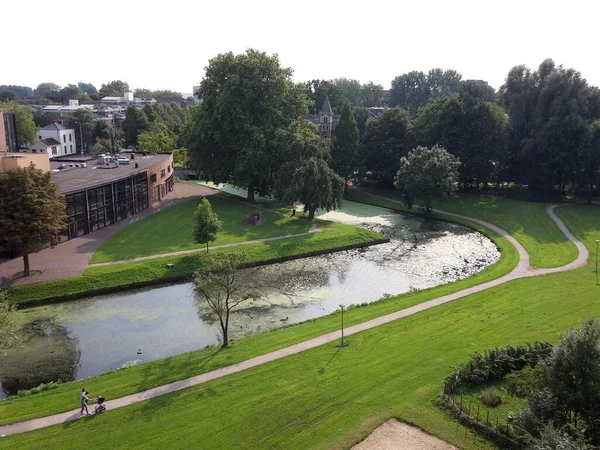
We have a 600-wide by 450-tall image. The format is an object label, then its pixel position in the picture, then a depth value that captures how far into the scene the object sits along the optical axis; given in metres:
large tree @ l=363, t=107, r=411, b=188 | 70.88
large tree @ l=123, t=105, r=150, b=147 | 102.44
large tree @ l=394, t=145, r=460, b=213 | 57.81
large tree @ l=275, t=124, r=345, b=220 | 52.25
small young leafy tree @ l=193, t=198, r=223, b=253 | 40.97
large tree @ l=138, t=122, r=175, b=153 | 86.31
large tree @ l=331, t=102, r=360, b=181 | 71.44
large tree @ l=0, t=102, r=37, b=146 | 88.88
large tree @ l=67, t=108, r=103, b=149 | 108.56
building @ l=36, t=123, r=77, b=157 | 103.00
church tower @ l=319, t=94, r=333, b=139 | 97.79
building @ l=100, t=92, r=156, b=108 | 165.75
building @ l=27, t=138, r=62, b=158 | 93.68
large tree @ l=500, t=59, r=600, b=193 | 62.62
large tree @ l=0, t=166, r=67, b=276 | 33.03
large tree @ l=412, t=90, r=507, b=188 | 66.50
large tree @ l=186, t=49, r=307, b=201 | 58.06
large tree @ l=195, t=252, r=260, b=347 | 25.86
